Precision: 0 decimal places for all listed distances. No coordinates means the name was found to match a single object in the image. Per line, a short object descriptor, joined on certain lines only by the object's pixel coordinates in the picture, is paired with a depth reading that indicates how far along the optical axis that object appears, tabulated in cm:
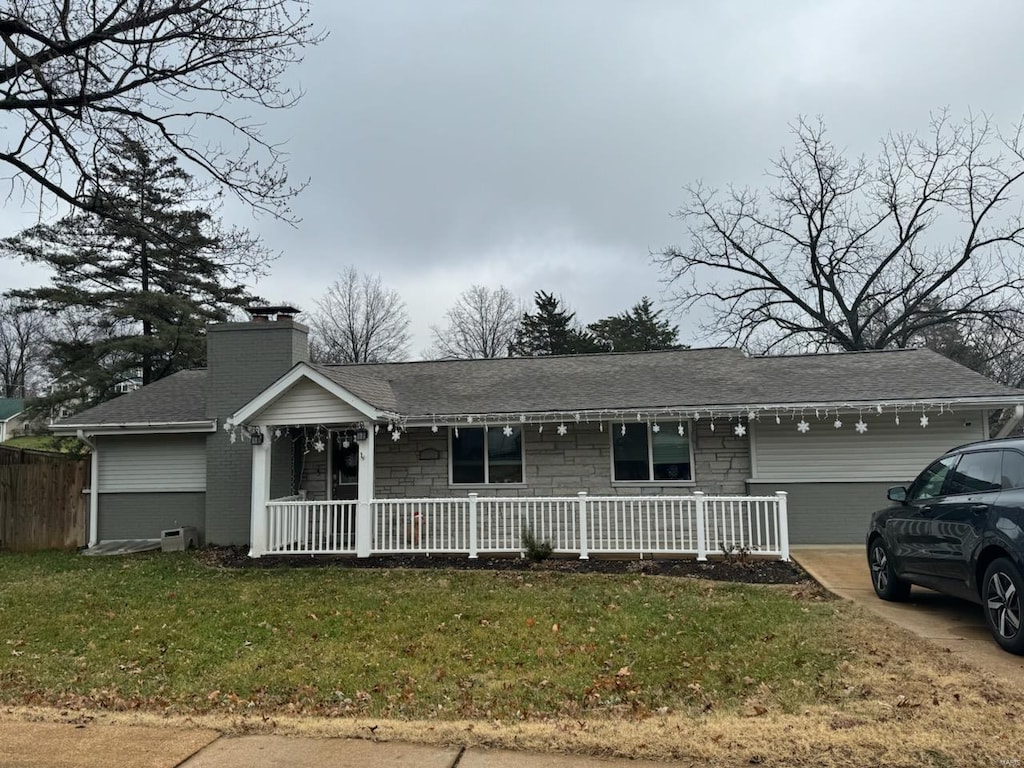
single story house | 1140
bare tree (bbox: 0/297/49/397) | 4699
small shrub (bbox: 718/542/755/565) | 1011
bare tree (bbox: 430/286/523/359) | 4603
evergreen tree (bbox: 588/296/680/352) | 3925
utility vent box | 1274
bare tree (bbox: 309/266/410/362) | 4375
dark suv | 540
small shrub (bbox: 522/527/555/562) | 1042
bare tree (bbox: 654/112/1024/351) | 2545
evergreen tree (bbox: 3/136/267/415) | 2325
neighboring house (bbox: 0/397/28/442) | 4682
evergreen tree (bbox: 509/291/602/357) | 3966
